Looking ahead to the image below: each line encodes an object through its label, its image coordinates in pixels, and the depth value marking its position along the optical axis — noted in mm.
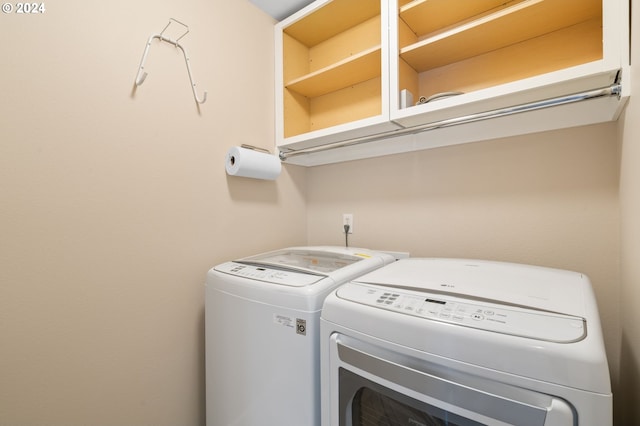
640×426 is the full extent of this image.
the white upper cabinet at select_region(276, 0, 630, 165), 924
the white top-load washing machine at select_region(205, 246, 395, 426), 860
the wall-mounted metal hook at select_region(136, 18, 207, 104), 1093
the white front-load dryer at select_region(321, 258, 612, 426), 495
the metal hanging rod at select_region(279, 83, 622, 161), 839
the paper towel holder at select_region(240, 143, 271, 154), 1506
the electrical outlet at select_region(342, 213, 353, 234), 1737
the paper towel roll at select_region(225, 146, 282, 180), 1357
